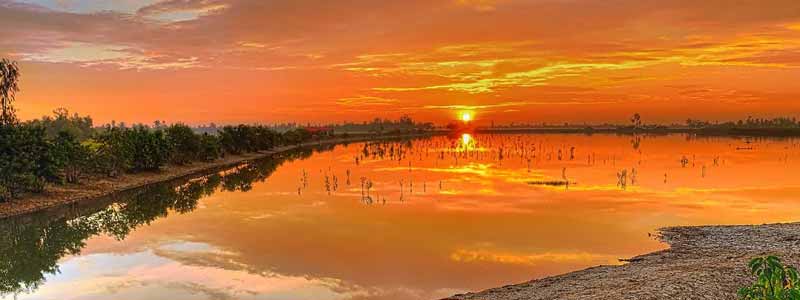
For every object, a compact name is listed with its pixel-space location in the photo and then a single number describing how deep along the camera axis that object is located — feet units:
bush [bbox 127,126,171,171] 119.44
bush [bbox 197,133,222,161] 160.25
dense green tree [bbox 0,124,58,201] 75.56
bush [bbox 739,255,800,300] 18.78
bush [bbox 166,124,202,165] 141.79
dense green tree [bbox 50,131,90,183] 86.94
